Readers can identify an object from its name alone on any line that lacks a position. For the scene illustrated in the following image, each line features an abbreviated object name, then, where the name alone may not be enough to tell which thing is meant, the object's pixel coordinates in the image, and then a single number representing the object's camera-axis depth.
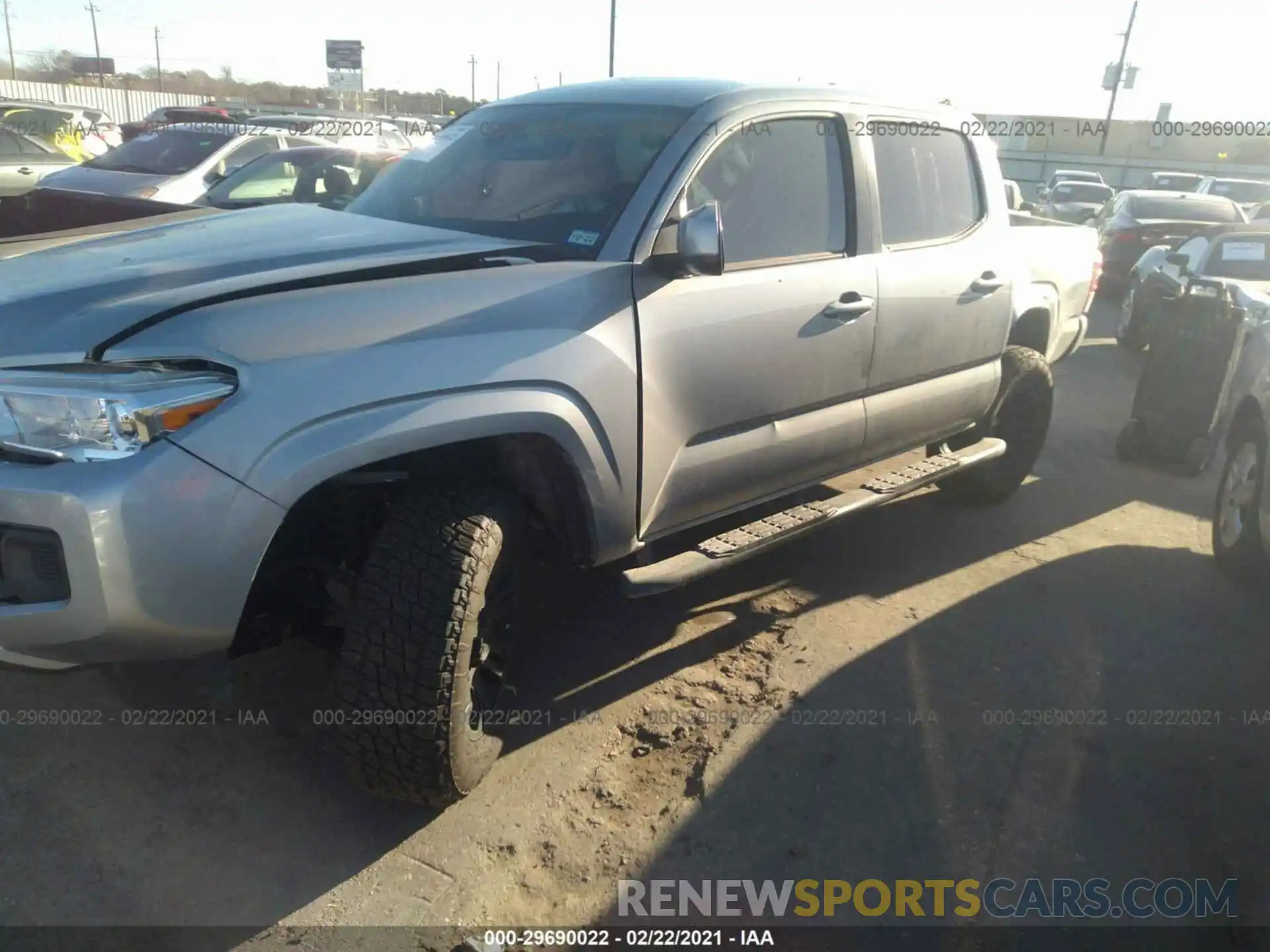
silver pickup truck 2.10
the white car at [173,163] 9.77
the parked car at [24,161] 12.03
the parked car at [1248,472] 4.38
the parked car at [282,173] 8.78
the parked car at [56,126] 16.08
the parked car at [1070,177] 26.28
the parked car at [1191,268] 6.42
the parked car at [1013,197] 7.41
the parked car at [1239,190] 20.38
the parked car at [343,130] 13.97
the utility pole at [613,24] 23.45
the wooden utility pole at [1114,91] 40.19
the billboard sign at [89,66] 61.00
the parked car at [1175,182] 23.52
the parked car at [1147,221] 11.83
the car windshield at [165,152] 10.41
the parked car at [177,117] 20.10
